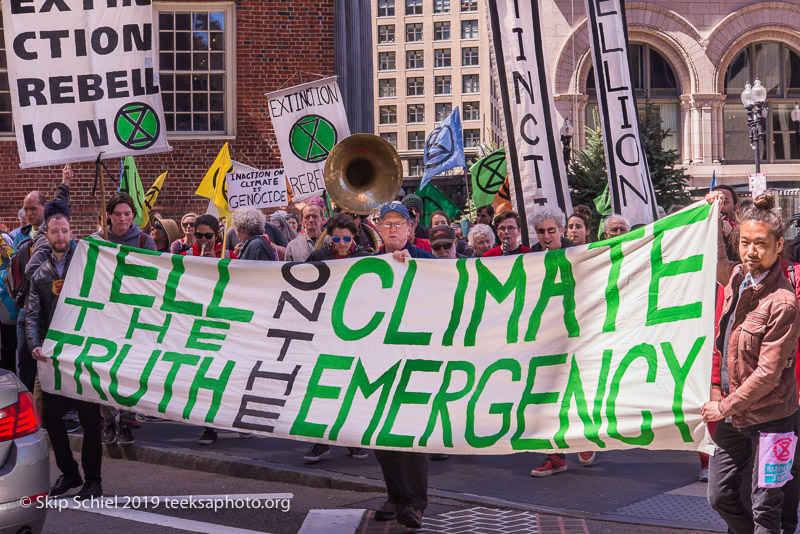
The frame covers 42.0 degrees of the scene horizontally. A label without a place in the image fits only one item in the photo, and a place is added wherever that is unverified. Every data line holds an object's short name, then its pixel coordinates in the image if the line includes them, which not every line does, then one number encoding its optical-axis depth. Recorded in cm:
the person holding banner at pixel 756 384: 477
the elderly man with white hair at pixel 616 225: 840
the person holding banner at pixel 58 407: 714
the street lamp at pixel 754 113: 2633
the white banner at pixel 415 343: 546
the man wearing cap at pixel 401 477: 627
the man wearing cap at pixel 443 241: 916
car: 506
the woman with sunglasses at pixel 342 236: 754
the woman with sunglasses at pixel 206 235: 957
